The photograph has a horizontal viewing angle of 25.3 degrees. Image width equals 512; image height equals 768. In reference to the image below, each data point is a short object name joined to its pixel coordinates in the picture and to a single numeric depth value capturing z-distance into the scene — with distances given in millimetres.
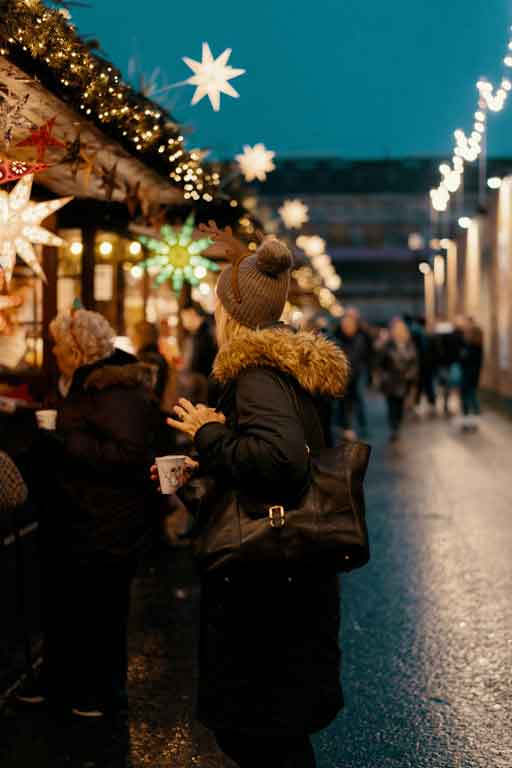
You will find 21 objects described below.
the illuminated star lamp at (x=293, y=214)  17578
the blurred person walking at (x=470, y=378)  20453
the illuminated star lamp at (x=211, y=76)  7277
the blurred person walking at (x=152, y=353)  9484
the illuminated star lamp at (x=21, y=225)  5926
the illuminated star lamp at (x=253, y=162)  11477
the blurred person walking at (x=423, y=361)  22219
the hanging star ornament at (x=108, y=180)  7156
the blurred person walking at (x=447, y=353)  21791
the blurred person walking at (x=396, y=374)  18156
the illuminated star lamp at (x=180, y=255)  10008
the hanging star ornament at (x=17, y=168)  5367
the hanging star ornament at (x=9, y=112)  5625
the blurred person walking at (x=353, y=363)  18531
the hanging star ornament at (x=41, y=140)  5465
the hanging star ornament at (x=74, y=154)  6527
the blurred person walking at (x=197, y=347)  12438
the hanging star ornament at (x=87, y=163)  6689
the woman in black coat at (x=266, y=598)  3307
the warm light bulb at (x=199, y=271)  10219
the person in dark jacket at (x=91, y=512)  5199
